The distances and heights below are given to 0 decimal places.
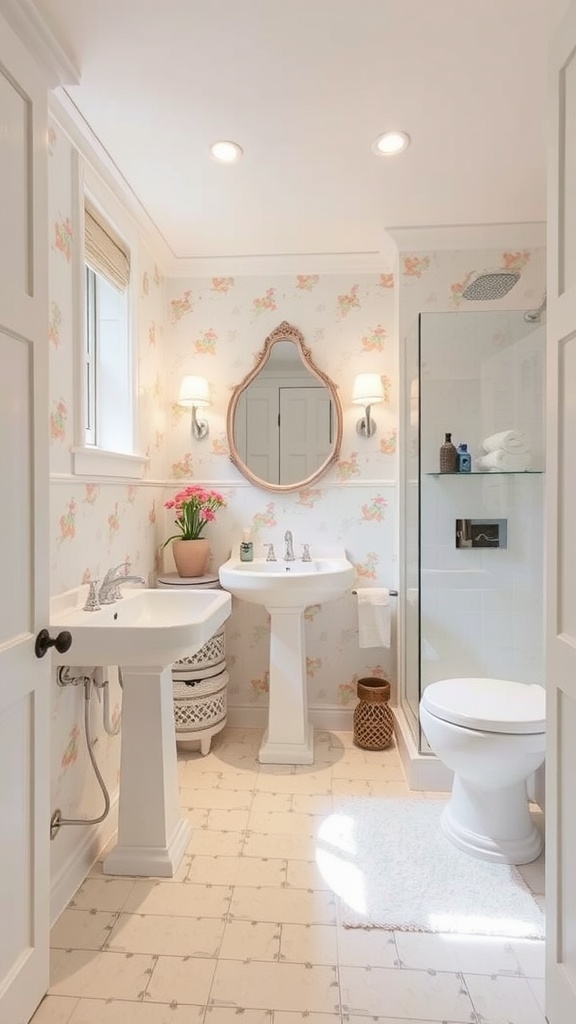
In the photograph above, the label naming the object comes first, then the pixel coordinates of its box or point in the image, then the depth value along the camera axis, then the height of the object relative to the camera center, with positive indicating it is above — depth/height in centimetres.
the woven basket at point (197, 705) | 244 -91
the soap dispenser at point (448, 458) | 237 +22
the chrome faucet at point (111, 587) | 181 -27
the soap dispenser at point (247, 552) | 268 -22
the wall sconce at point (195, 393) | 271 +58
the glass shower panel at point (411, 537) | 240 -14
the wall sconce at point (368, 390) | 265 +58
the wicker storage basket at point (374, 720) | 255 -102
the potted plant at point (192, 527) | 259 -10
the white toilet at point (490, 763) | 173 -85
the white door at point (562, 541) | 109 -7
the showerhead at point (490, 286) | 241 +102
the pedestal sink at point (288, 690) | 242 -84
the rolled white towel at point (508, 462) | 231 +20
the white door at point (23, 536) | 110 -6
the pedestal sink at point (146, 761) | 171 -83
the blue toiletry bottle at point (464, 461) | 237 +21
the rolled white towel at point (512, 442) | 230 +28
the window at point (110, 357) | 210 +64
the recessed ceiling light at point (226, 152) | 185 +125
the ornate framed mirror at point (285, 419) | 275 +46
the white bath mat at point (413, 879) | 153 -118
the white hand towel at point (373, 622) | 259 -56
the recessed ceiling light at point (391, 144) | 180 +125
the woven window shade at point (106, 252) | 195 +100
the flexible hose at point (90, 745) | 170 -77
